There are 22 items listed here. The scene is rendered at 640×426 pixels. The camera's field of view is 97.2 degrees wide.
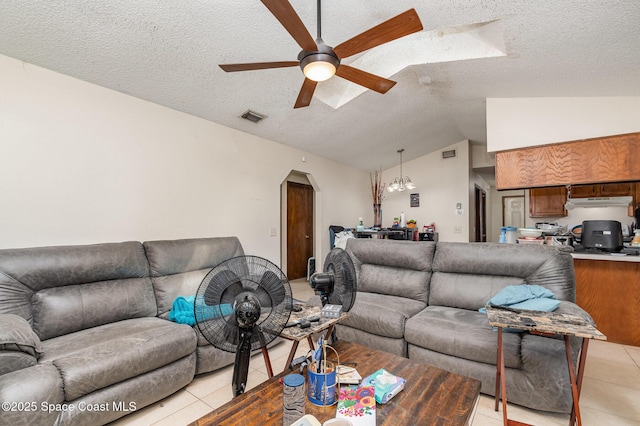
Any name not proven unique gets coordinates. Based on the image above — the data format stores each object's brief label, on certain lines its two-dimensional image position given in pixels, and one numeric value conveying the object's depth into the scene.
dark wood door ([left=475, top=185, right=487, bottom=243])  6.58
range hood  3.75
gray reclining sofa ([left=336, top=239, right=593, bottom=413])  1.78
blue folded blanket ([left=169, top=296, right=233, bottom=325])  2.24
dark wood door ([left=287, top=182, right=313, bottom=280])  5.53
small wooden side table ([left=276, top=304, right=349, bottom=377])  1.54
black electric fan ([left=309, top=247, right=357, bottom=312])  1.95
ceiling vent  3.34
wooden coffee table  1.14
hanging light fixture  5.45
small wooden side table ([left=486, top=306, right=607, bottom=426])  1.43
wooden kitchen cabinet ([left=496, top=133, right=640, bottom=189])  2.95
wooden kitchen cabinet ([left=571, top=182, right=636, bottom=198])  3.73
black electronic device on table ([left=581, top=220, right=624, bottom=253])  3.00
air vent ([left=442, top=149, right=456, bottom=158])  5.74
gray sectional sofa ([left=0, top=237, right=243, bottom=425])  1.42
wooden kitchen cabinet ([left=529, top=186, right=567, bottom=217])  4.20
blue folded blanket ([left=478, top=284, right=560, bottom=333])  1.83
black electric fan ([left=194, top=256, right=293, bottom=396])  1.35
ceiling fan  1.42
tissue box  1.25
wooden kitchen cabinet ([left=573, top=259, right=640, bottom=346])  2.76
